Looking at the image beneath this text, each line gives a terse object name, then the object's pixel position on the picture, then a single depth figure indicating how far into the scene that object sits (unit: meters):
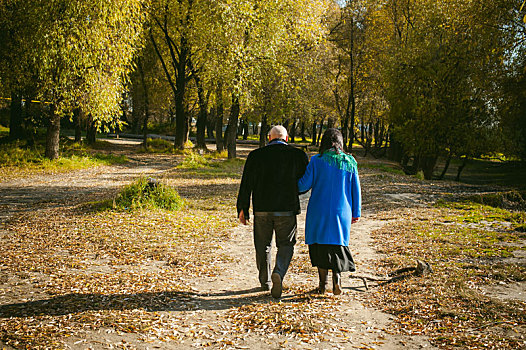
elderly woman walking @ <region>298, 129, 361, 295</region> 5.70
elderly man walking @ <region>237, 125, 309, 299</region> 5.80
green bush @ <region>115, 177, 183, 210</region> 11.37
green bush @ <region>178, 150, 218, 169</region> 22.58
